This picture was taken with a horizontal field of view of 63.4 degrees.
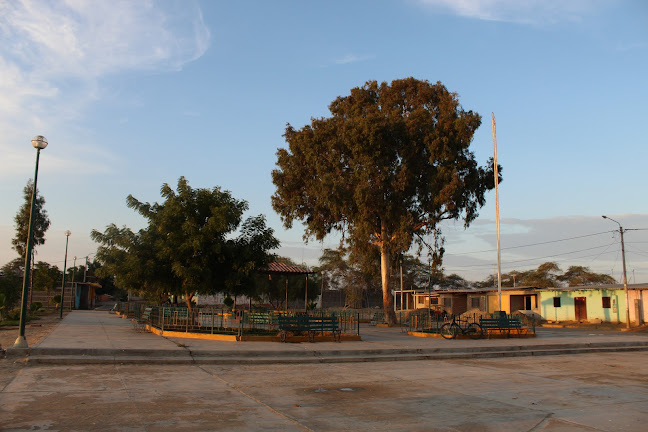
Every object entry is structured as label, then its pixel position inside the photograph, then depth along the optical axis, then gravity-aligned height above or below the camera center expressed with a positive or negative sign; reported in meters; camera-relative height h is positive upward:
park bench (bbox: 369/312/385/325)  36.09 -1.58
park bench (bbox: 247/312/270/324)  19.38 -0.87
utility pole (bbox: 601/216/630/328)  35.09 +0.75
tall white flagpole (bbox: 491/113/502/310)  28.88 +5.58
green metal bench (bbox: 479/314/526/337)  22.02 -1.18
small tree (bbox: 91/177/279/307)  20.53 +1.86
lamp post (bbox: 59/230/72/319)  37.30 +2.55
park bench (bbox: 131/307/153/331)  22.94 -1.29
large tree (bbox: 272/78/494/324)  31.81 +7.91
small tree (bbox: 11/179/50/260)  40.00 +5.41
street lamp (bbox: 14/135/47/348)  13.50 +1.09
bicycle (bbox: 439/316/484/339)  21.95 -1.43
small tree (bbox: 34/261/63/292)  51.56 +1.57
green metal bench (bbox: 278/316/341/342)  17.94 -1.05
